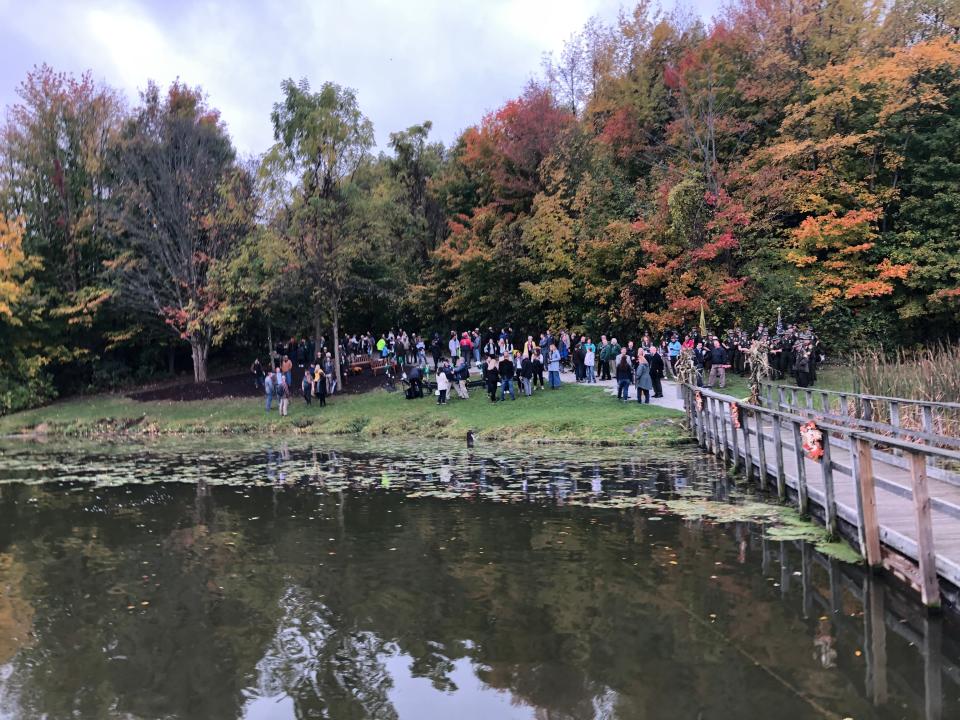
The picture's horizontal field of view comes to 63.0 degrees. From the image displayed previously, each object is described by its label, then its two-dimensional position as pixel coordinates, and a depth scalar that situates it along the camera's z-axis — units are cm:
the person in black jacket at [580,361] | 2906
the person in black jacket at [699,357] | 2659
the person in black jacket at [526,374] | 2661
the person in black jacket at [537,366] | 2730
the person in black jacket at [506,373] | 2636
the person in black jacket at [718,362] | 2561
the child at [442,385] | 2717
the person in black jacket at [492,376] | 2633
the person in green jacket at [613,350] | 2912
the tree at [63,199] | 3778
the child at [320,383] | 2914
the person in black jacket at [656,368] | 2530
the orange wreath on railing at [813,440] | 958
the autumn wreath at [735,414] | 1466
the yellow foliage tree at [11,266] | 3397
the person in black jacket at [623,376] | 2370
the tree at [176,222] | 3628
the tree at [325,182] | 2916
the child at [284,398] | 2873
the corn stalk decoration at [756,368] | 1944
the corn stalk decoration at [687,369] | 2389
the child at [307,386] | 2994
